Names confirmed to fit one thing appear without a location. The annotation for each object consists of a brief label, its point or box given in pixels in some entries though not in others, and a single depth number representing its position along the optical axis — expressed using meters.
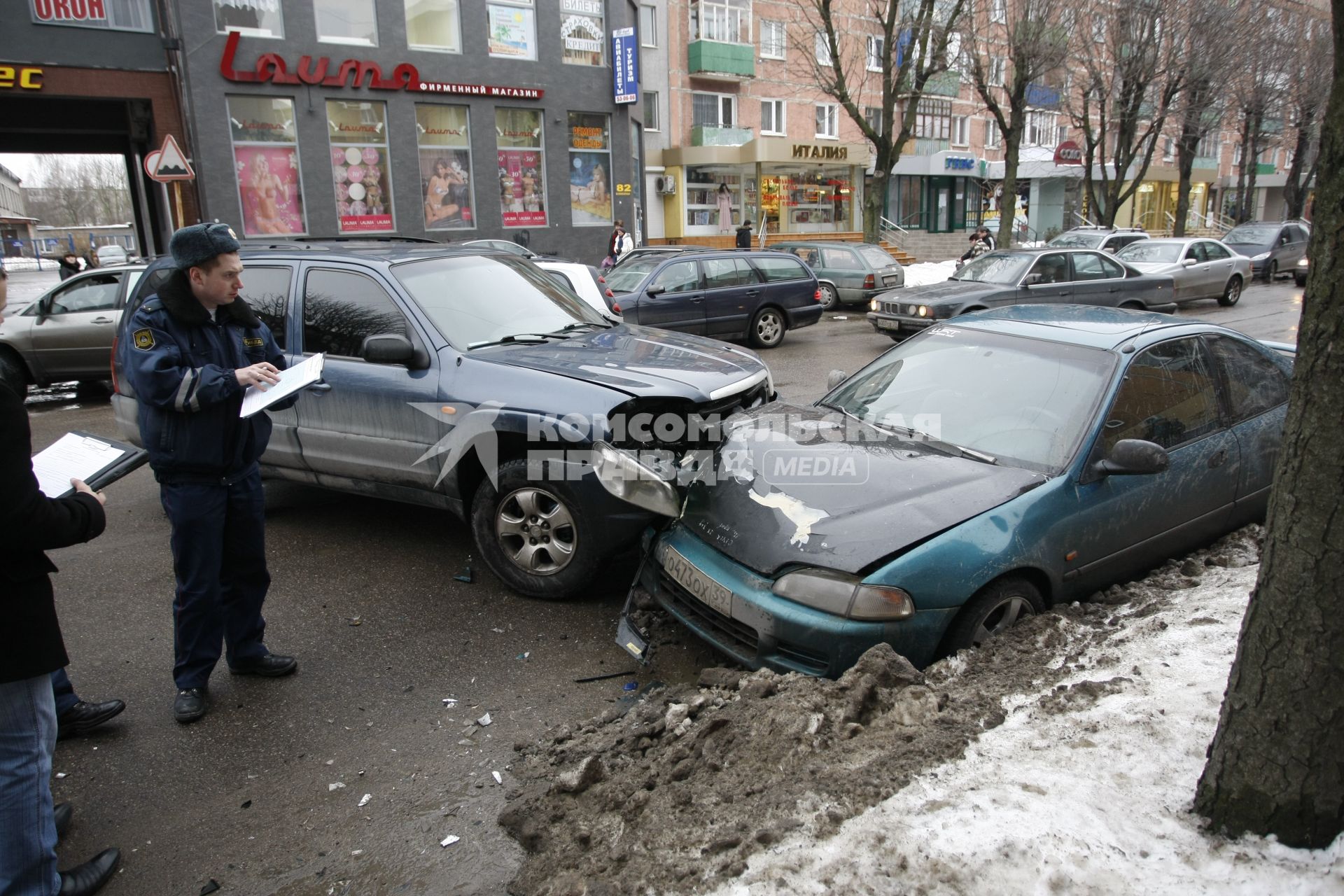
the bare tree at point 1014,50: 22.39
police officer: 3.32
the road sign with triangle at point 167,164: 11.34
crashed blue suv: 4.34
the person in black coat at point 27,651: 2.26
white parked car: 9.50
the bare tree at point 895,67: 21.28
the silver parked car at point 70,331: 10.88
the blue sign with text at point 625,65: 21.98
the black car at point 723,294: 12.82
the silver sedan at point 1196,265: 18.12
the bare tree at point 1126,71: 24.70
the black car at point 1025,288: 12.65
